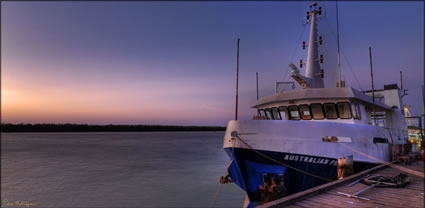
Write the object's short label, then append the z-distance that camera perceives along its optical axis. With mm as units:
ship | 10312
